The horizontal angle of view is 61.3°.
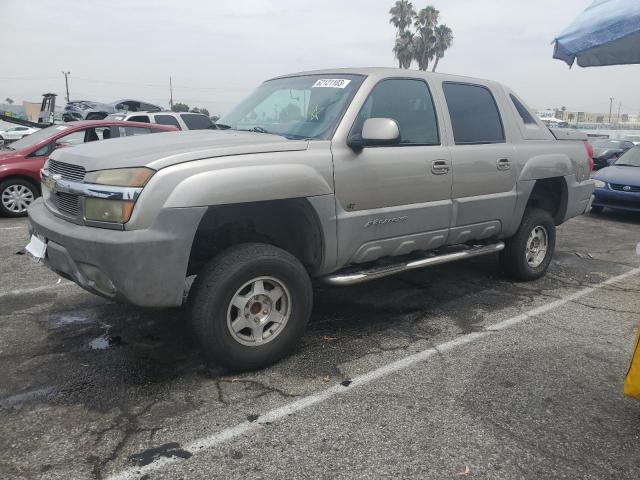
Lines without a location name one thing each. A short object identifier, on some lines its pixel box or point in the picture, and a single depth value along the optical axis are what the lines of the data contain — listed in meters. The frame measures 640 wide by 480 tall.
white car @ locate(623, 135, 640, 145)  21.08
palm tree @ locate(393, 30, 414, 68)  57.84
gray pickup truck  2.89
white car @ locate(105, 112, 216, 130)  13.24
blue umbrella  3.53
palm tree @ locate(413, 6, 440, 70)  57.84
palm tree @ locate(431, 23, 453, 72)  58.75
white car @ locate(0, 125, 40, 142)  28.92
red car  8.15
